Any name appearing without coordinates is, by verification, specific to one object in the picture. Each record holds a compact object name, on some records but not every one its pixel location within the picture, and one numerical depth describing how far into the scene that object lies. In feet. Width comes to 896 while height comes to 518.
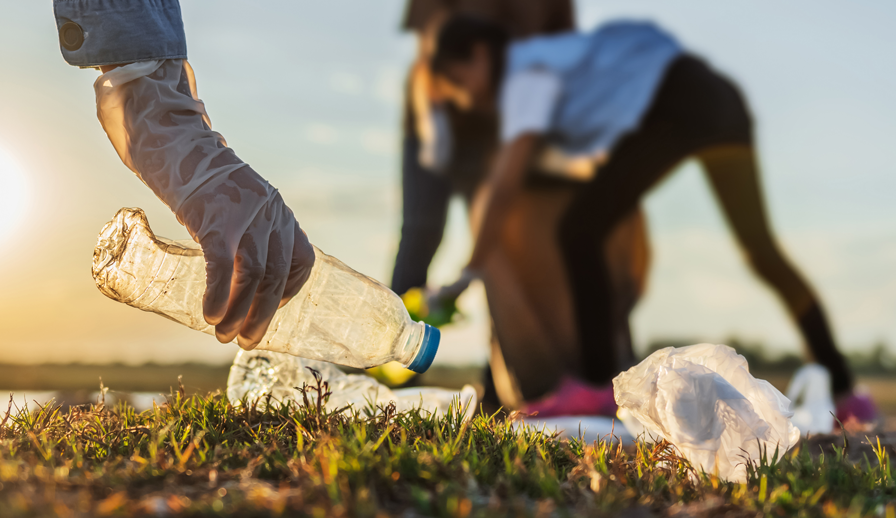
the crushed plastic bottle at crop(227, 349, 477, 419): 6.75
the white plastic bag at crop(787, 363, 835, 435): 11.78
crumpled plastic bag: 4.83
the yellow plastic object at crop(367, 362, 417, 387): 10.27
